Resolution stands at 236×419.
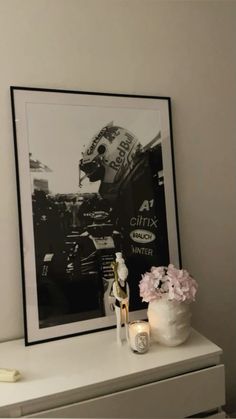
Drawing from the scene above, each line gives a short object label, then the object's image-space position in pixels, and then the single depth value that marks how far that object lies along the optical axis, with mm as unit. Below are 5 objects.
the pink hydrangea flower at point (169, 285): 1360
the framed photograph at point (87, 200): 1424
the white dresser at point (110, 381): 1114
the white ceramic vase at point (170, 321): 1355
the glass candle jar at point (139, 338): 1312
